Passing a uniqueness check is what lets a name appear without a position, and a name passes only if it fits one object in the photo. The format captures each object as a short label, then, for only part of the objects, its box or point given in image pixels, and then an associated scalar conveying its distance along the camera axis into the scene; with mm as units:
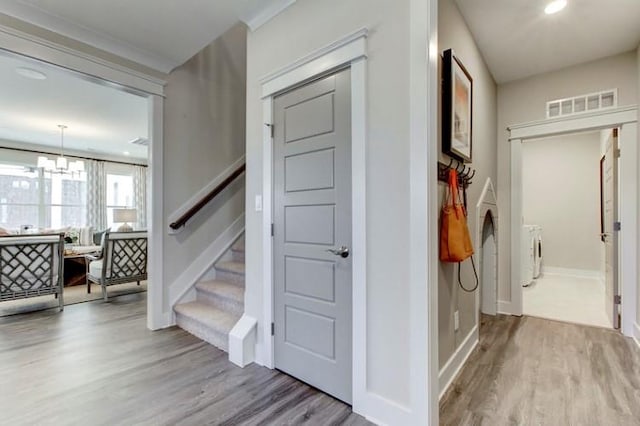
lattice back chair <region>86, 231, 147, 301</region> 3920
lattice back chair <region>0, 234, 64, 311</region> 3305
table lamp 5906
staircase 2611
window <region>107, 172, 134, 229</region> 7359
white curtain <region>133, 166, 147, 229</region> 7754
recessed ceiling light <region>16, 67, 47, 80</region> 3236
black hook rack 1934
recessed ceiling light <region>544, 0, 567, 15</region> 2281
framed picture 2016
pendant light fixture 5062
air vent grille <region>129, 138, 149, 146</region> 6117
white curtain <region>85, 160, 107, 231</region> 7012
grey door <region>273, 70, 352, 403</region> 1813
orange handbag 1749
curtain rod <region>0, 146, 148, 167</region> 6060
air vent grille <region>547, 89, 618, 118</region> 3008
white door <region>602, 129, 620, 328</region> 3039
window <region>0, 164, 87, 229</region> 6012
